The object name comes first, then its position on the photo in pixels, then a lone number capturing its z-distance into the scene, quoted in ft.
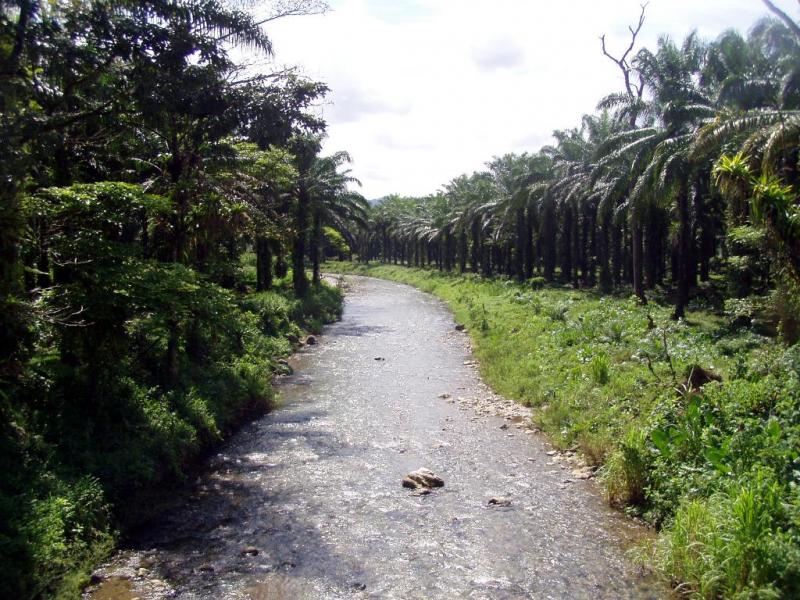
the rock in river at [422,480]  34.35
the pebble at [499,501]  32.14
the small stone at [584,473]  35.63
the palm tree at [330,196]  114.01
